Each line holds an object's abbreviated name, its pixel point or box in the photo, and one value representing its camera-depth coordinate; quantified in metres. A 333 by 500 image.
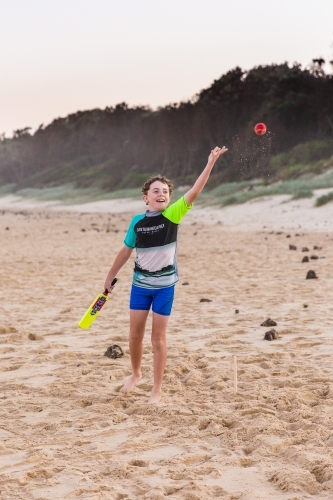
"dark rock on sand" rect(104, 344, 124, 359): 6.73
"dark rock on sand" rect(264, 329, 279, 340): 7.30
